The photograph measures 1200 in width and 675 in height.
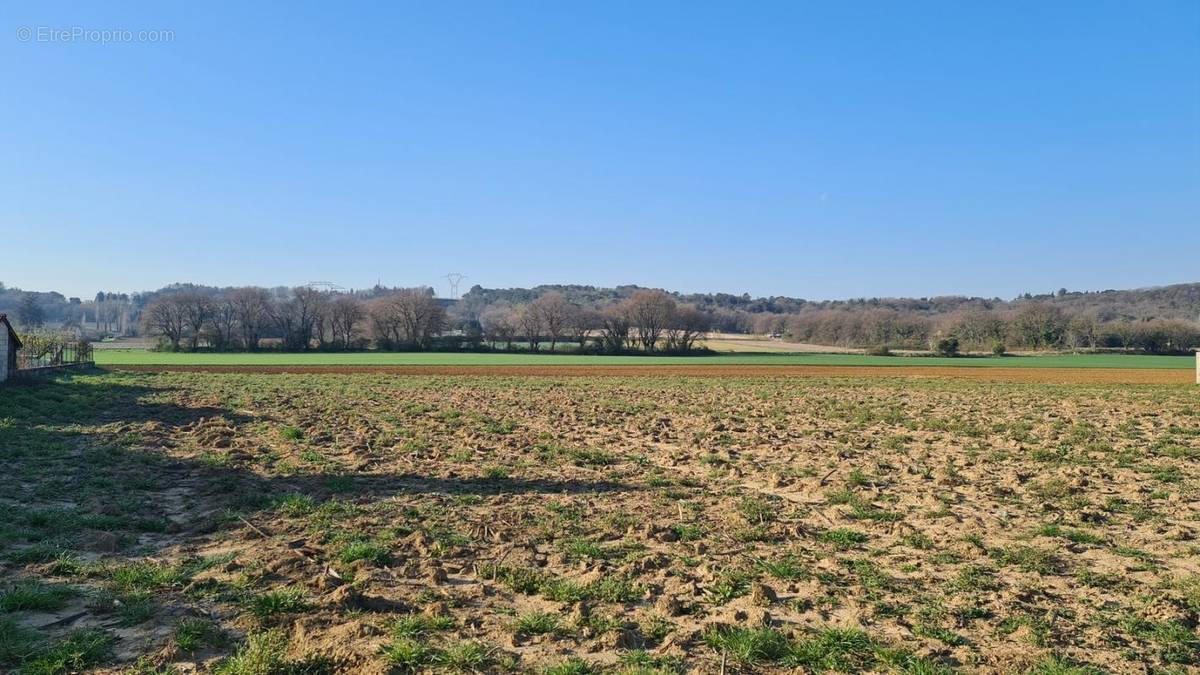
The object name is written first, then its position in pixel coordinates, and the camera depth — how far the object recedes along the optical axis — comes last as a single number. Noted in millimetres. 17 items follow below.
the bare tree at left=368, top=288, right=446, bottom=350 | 111812
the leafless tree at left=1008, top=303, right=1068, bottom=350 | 117625
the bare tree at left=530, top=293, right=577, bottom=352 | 117750
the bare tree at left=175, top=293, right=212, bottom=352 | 115125
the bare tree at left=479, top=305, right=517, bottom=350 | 113375
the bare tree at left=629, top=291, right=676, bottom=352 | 113438
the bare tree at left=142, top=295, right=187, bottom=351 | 113438
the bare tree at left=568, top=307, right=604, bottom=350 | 116312
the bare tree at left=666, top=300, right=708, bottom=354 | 111812
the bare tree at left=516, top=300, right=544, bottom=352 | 115938
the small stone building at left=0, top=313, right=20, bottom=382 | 35094
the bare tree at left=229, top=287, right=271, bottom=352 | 112375
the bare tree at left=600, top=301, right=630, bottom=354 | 110438
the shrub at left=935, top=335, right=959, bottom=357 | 102750
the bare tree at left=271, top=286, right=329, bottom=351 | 113062
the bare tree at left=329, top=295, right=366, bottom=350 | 118688
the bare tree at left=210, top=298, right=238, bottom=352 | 108825
